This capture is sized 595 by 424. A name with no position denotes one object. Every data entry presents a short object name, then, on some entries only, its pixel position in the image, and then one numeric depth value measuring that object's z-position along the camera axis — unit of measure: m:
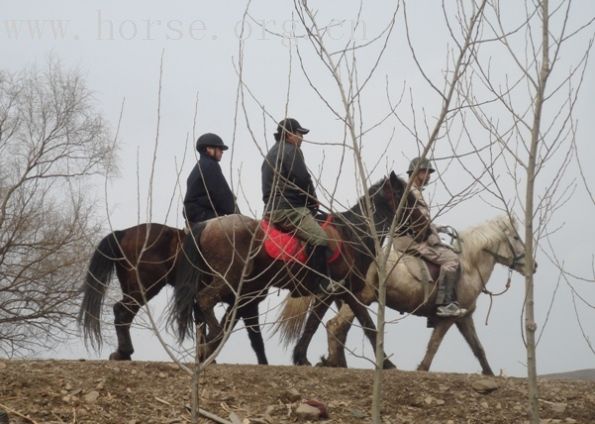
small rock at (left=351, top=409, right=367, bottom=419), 15.55
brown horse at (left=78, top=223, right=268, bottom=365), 18.97
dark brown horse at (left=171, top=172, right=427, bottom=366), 18.74
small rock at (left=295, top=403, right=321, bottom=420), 15.25
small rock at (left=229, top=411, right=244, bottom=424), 13.98
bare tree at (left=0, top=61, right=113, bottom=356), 35.38
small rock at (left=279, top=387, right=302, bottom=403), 15.96
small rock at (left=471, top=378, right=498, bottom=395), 17.46
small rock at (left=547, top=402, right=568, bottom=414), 16.76
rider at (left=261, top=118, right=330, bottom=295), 19.08
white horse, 21.67
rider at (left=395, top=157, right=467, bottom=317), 21.79
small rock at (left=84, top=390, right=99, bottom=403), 14.99
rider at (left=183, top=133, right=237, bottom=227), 19.64
